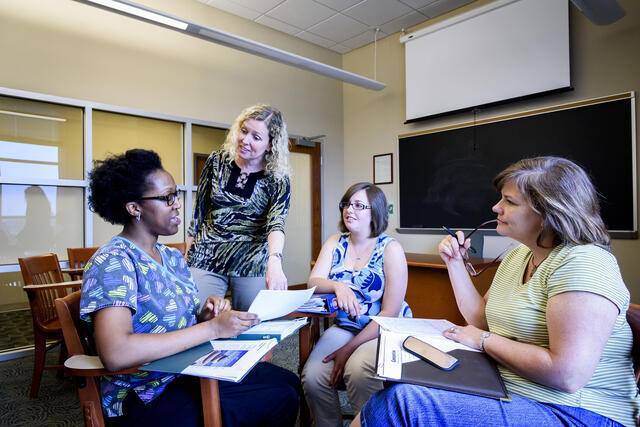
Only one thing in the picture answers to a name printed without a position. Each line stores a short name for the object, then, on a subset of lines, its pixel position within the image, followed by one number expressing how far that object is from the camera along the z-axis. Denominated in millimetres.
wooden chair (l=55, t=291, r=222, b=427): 946
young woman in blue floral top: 1424
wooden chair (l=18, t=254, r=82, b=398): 2289
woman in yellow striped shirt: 823
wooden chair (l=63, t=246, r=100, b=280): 2930
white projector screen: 3436
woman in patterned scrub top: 936
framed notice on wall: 4891
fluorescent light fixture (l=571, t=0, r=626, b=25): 2762
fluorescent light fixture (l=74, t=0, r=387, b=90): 2773
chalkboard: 3159
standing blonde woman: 1576
